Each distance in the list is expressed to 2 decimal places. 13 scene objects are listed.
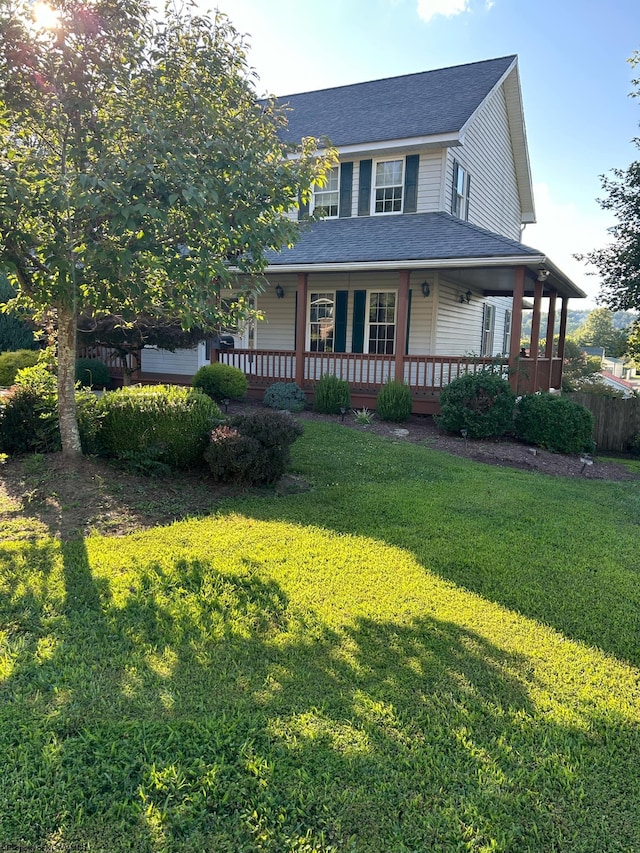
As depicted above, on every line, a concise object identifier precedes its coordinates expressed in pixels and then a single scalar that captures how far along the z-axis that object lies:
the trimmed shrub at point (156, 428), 7.02
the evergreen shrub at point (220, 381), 12.29
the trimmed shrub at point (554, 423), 10.62
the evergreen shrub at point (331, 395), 12.11
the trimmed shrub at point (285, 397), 12.56
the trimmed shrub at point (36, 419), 7.18
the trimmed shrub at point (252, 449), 6.68
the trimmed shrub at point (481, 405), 10.58
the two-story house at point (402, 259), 12.31
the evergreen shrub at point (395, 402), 11.78
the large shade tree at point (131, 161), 5.14
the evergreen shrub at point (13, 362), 12.56
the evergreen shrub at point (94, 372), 13.72
